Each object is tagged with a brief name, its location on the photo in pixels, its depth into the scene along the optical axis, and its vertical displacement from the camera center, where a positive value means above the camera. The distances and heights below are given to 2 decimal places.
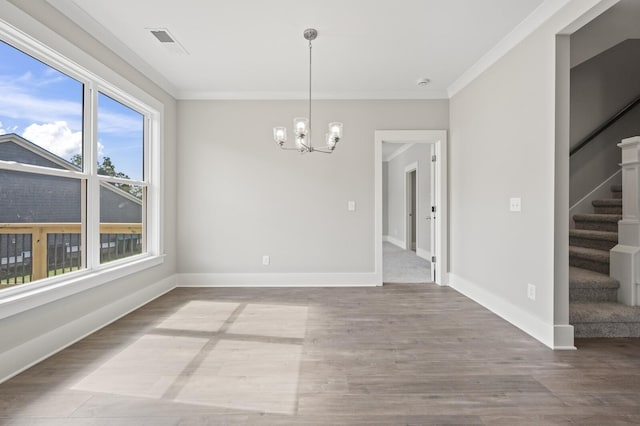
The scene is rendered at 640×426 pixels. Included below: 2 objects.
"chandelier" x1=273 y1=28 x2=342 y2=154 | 2.86 +0.78
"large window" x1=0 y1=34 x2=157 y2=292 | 2.14 +0.37
